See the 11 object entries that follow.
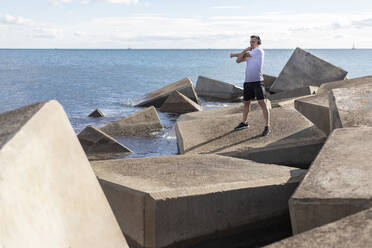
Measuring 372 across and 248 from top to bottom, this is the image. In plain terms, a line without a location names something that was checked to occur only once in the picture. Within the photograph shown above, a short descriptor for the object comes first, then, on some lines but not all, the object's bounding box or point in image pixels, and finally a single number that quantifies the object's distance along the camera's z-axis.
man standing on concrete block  7.27
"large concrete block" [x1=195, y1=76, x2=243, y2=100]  20.52
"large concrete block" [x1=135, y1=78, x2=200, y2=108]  18.19
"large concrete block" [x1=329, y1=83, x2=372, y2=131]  5.23
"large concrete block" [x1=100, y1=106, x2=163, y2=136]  11.48
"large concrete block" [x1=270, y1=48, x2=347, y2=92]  17.55
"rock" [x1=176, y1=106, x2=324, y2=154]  6.39
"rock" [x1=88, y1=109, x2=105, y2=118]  17.05
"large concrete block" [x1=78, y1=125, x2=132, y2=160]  9.41
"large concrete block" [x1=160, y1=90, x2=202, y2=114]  16.11
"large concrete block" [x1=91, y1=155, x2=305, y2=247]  3.65
